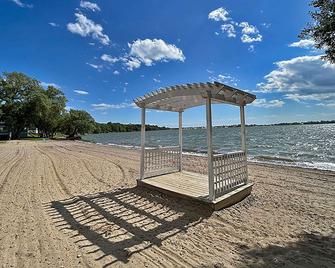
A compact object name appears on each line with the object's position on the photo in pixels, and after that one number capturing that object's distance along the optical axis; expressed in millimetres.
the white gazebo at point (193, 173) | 4566
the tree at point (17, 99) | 38094
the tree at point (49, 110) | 40000
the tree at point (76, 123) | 59719
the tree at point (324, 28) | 3508
